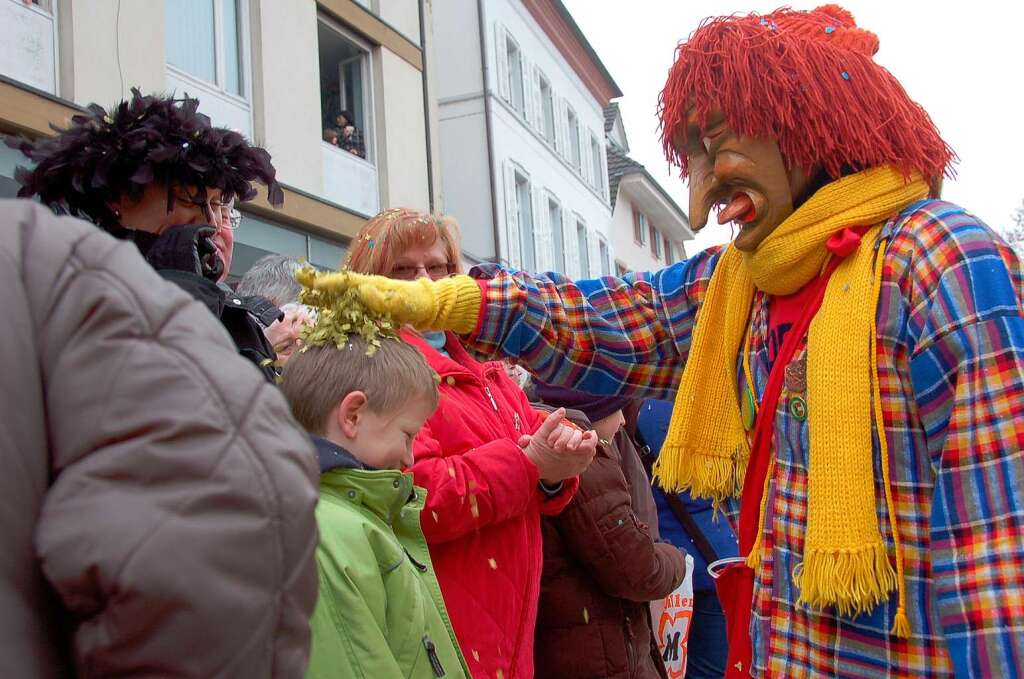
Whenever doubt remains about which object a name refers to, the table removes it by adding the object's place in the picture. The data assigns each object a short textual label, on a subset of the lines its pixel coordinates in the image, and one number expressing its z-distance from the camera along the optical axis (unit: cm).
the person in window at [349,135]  1148
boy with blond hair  193
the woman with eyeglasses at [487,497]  262
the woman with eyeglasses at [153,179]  248
